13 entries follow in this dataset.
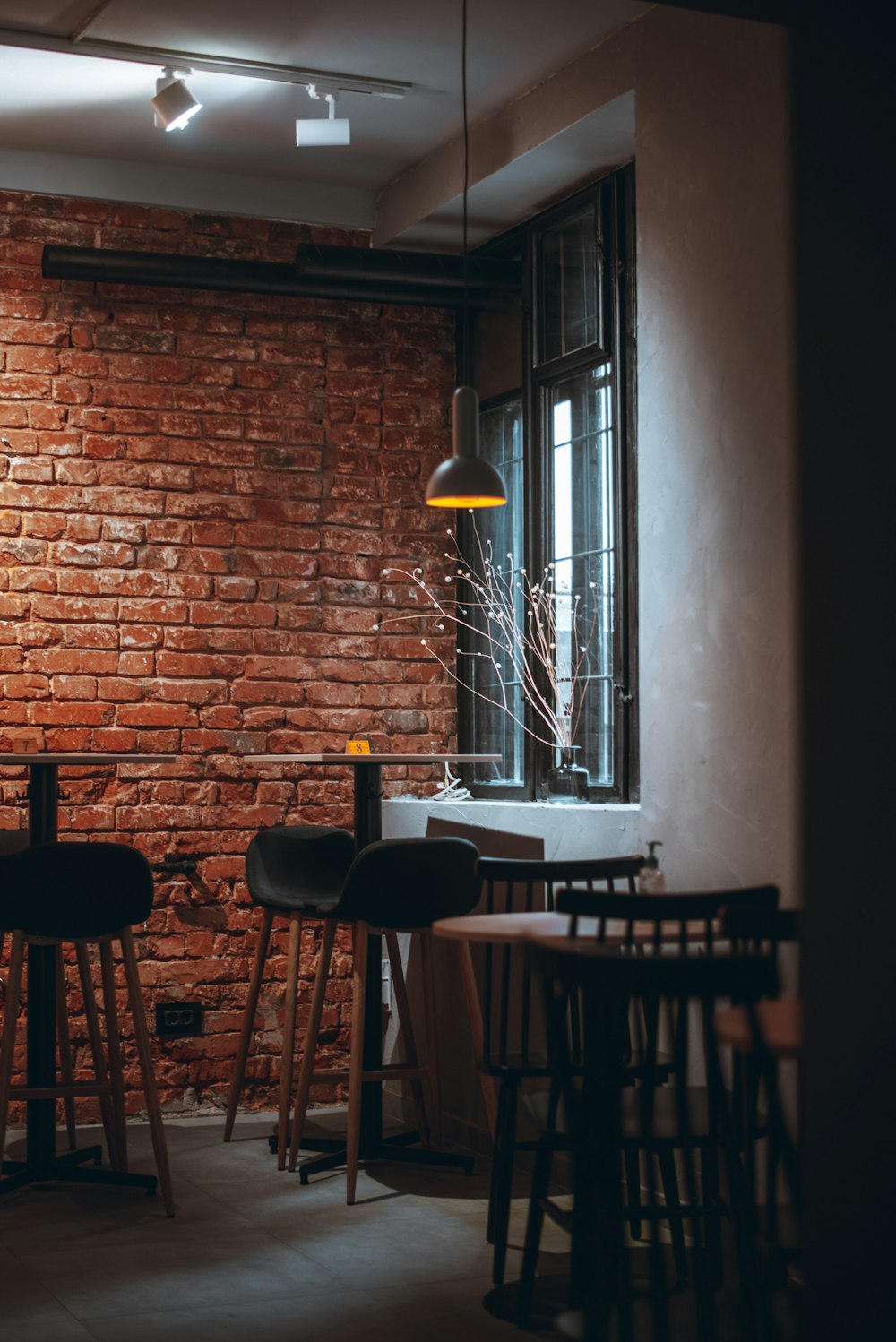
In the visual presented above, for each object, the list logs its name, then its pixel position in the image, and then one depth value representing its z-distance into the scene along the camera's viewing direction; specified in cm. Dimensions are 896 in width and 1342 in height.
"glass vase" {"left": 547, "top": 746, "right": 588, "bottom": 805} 467
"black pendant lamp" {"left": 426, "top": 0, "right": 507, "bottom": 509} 410
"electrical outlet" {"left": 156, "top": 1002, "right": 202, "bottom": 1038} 534
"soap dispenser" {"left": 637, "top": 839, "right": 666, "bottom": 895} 342
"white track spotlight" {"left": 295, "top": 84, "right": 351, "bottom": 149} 483
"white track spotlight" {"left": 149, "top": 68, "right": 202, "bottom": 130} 457
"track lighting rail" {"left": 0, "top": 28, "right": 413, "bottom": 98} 446
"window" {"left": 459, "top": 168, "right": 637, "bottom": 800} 480
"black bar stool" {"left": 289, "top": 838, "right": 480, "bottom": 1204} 420
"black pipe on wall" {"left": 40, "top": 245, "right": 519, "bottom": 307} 525
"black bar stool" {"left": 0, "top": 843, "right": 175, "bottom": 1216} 390
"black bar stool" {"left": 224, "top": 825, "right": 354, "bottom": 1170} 471
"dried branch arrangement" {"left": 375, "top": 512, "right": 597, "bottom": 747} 504
